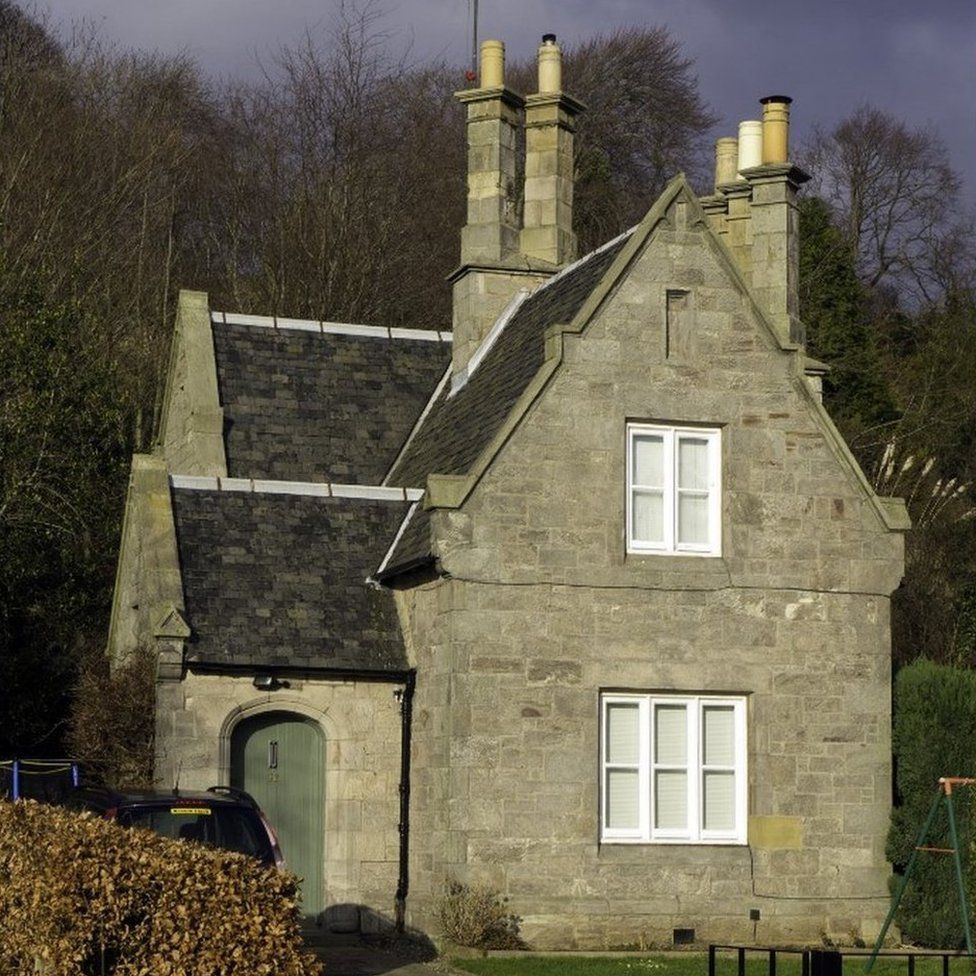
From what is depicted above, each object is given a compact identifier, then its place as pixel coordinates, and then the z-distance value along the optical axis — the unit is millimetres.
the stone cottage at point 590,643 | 21078
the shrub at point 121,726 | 23500
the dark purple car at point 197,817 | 16562
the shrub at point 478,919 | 20250
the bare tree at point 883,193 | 56094
